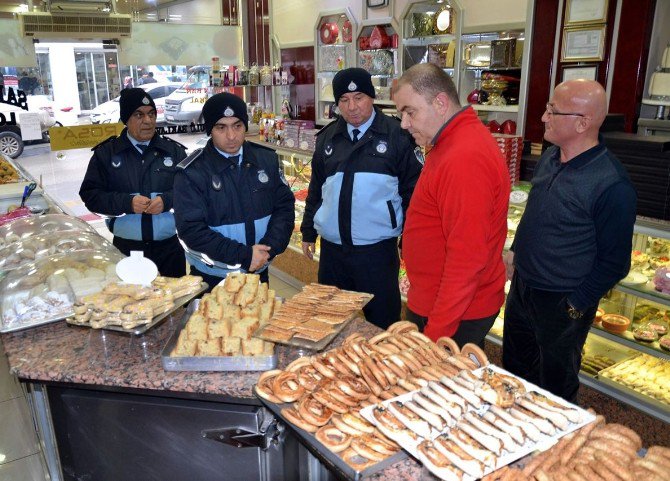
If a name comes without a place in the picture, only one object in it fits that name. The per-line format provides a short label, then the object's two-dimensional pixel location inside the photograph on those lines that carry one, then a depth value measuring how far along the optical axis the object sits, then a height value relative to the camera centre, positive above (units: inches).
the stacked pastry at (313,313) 79.9 -33.7
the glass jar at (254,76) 263.0 +7.2
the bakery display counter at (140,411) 74.9 -44.9
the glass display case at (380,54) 215.5 +14.6
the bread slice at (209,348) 77.8 -35.3
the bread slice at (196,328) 79.6 -33.6
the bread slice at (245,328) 80.2 -33.9
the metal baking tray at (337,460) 54.9 -36.9
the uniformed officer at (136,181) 147.4 -23.9
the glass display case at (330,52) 235.7 +16.9
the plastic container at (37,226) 124.3 -30.7
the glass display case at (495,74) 174.2 +5.3
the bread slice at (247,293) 89.7 -32.4
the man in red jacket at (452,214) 82.0 -18.7
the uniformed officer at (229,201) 114.7 -23.1
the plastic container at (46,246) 111.3 -32.0
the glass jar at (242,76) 260.9 +7.1
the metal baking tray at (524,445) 52.6 -34.2
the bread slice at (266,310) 86.6 -34.4
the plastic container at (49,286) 92.0 -33.4
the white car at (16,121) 243.3 -12.7
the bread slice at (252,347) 77.3 -35.0
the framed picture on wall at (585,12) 149.6 +21.2
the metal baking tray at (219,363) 76.6 -36.7
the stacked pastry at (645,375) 124.6 -65.8
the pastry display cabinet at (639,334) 121.6 -55.8
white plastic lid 97.3 -30.7
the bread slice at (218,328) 80.1 -33.8
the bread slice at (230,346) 77.4 -34.9
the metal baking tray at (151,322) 84.4 -35.1
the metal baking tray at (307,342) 77.8 -34.8
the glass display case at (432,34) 189.0 +19.9
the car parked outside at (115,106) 263.4 -6.7
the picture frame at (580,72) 155.7 +5.1
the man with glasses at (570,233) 98.3 -25.9
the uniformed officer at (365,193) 128.0 -23.3
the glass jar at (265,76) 266.5 +7.0
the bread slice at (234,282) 92.0 -31.2
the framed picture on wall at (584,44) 152.3 +12.7
